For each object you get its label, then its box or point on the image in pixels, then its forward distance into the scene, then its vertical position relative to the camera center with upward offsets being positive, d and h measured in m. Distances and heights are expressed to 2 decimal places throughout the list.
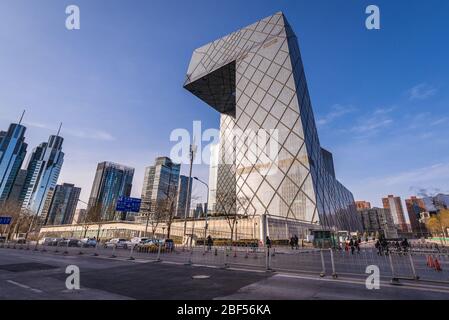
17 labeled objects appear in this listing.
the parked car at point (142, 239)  32.50 -0.10
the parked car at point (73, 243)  38.64 -1.06
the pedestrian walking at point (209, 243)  28.24 -0.24
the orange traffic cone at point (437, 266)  11.55 -0.78
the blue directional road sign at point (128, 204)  28.23 +4.05
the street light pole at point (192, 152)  32.17 +11.78
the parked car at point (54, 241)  40.74 -0.98
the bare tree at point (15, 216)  62.12 +5.00
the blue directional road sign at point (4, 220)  44.30 +2.51
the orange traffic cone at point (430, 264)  13.30 -0.79
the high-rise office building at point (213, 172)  102.44 +30.58
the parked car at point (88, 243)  36.62 -0.94
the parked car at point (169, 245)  26.70 -0.58
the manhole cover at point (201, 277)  8.92 -1.32
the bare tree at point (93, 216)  61.53 +5.44
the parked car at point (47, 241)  44.18 -1.07
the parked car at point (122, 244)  36.31 -0.86
